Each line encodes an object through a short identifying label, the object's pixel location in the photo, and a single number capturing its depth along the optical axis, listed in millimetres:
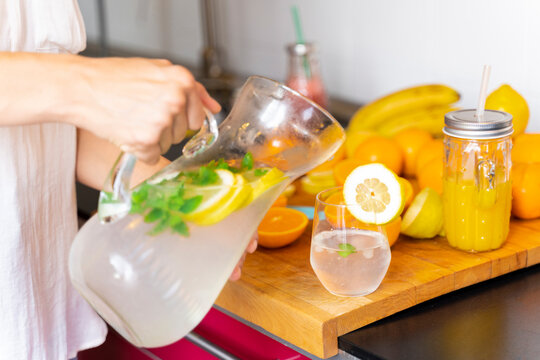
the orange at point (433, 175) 1543
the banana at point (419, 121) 1768
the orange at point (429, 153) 1598
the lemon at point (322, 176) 1681
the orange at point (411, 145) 1678
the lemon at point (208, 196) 1165
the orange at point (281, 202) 1552
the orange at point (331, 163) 1706
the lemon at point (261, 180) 1205
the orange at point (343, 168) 1613
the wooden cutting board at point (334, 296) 1303
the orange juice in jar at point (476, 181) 1392
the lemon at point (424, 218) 1440
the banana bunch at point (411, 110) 1776
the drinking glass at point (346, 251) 1302
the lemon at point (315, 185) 1668
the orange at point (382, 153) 1657
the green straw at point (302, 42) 2021
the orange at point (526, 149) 1517
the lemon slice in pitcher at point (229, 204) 1172
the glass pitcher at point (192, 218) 1170
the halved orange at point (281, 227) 1446
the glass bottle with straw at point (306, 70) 2031
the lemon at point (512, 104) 1544
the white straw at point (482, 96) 1366
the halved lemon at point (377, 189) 1344
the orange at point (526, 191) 1479
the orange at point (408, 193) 1479
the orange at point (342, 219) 1297
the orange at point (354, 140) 1754
